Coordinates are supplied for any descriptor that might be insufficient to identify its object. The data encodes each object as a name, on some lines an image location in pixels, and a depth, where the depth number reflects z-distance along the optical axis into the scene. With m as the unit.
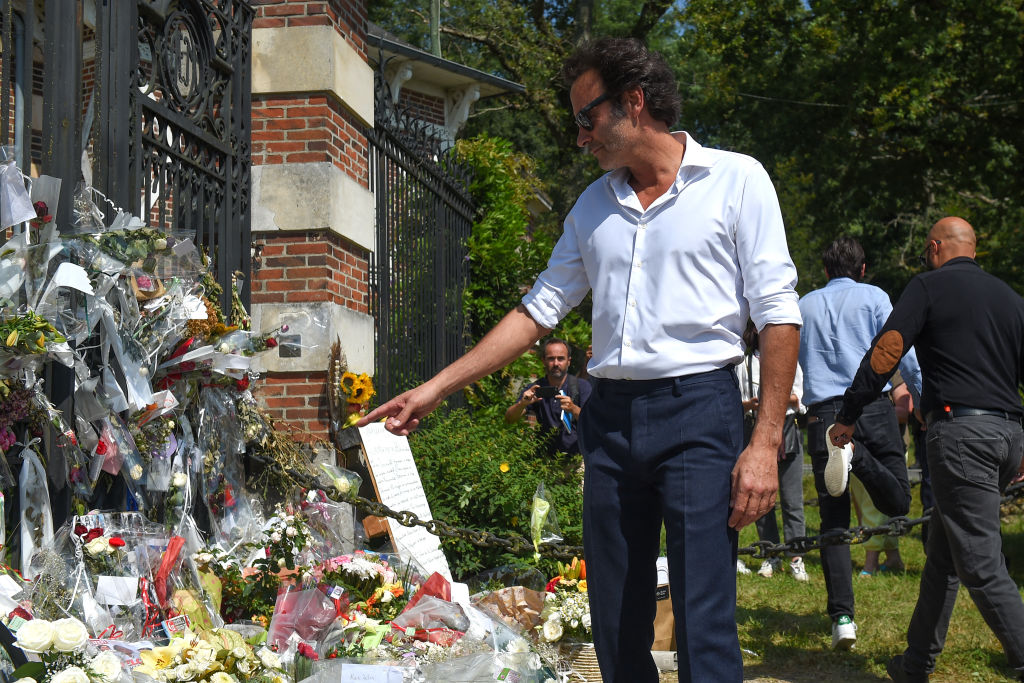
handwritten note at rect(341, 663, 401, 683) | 3.43
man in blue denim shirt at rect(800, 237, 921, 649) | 5.03
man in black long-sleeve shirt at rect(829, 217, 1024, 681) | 4.08
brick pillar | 6.00
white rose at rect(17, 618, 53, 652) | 2.75
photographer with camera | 7.38
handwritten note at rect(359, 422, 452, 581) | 5.79
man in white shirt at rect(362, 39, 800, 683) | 2.55
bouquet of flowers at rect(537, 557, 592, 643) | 4.54
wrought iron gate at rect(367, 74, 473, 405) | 7.25
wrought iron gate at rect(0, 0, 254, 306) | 3.97
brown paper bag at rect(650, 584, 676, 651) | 4.97
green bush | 5.78
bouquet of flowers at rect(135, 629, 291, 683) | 3.26
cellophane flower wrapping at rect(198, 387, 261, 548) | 4.85
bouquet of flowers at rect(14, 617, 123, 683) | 2.69
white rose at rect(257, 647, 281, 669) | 3.56
